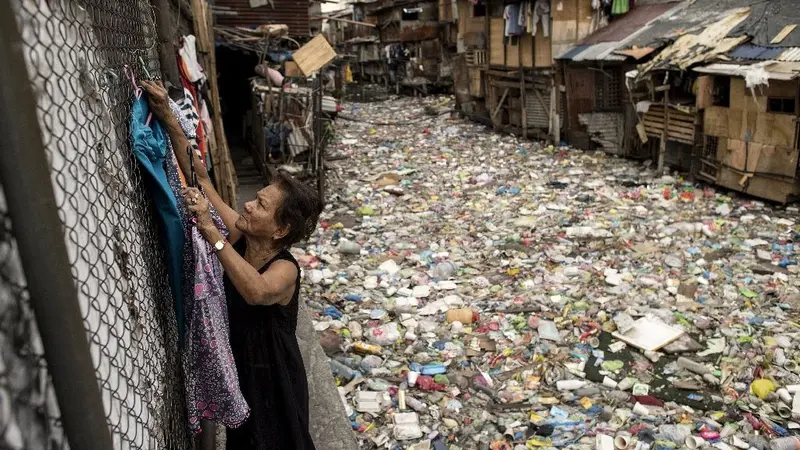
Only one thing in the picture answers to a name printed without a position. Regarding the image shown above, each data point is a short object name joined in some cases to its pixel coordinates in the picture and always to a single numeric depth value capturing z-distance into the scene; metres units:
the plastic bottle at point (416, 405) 4.46
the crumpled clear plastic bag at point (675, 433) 4.00
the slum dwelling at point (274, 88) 9.15
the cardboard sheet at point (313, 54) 8.41
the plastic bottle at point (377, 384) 4.71
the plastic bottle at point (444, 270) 6.93
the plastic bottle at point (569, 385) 4.66
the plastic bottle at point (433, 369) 4.93
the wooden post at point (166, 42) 3.11
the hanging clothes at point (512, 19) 16.16
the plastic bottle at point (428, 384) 4.72
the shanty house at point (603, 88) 13.08
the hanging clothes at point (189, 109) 3.21
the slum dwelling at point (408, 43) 28.78
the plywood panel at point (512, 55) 16.62
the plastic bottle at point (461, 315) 5.80
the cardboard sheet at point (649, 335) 5.20
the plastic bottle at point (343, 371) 4.82
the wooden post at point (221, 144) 5.79
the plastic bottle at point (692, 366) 4.81
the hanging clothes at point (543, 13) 15.12
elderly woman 2.29
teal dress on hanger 1.93
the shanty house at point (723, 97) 8.67
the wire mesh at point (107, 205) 1.44
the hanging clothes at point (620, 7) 14.85
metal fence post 1.12
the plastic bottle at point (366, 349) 5.23
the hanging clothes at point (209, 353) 2.09
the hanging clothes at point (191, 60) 4.23
